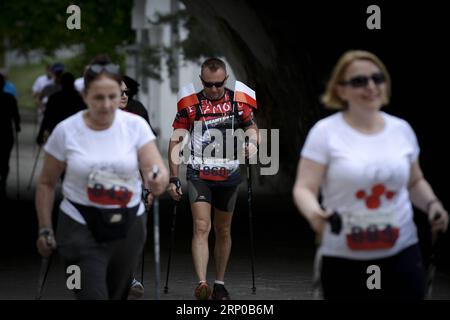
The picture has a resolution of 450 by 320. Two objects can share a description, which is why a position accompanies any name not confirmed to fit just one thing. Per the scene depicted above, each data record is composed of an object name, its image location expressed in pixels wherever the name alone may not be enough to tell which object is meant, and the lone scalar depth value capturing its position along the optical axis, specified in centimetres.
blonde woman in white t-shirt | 1322
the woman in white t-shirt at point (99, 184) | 1455
